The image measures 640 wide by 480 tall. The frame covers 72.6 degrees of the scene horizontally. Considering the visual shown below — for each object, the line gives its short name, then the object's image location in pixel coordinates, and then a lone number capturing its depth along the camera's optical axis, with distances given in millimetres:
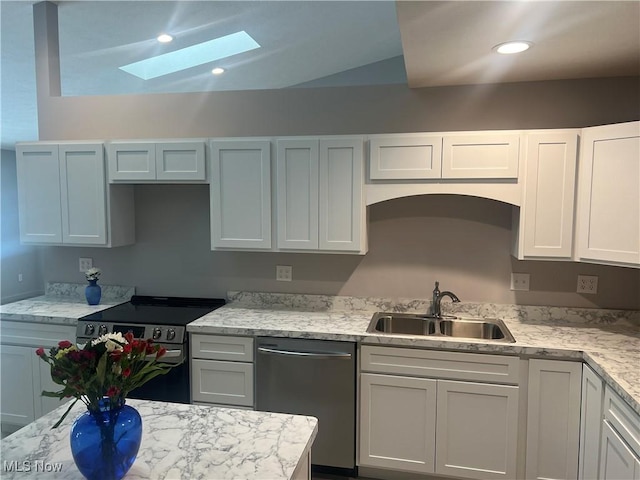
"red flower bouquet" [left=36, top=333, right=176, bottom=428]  1047
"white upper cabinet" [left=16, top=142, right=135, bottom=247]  3043
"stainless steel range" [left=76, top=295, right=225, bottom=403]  2699
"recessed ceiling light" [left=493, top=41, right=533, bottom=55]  2074
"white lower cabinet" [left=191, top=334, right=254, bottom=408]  2662
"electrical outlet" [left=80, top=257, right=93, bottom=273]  3461
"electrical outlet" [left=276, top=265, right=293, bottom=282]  3160
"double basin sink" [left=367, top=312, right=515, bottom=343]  2756
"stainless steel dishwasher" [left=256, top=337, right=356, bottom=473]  2516
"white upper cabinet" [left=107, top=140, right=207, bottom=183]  2895
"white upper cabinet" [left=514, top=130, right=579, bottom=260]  2426
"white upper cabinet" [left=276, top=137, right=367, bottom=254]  2695
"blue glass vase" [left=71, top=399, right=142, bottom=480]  1070
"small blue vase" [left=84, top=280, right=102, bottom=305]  3191
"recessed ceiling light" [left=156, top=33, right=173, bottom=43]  3379
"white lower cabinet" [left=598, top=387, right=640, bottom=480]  1654
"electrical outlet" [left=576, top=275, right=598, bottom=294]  2723
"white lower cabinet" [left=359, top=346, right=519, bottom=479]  2357
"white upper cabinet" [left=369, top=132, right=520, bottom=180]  2480
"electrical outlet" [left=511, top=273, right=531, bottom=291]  2811
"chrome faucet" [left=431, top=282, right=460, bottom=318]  2818
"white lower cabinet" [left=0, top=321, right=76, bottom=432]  2963
